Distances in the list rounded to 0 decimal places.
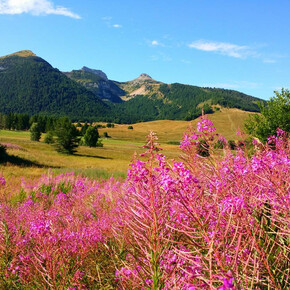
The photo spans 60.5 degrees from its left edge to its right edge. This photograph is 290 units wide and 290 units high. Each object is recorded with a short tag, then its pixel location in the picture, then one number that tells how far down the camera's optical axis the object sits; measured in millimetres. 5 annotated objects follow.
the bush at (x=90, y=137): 79688
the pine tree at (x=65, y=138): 62531
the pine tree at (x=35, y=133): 81875
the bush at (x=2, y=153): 31839
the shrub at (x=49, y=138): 74250
